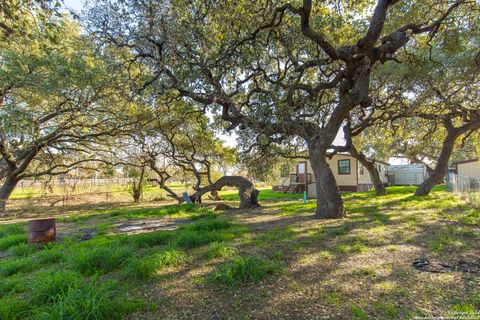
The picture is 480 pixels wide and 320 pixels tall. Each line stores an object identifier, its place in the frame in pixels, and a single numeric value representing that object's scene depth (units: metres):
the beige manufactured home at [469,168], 18.03
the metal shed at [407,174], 26.33
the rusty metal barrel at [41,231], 5.52
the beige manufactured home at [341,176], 19.50
